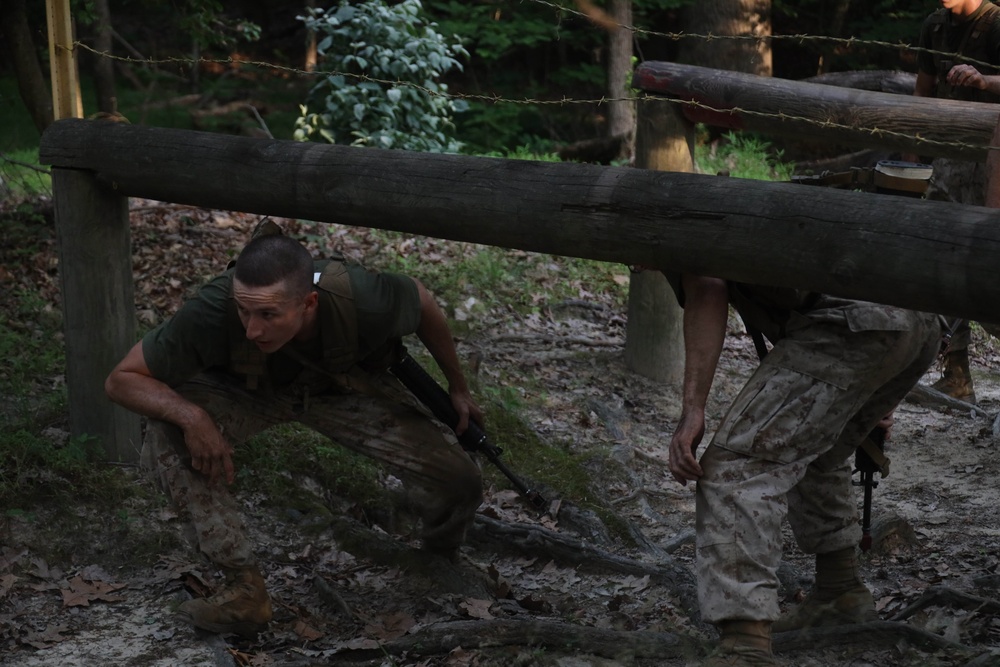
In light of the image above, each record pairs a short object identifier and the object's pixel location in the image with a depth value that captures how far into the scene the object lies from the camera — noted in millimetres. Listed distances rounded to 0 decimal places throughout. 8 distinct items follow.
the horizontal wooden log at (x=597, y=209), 2760
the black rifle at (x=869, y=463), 4078
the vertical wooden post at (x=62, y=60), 4719
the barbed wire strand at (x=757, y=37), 3138
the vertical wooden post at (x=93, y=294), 4660
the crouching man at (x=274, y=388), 3746
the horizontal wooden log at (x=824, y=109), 4758
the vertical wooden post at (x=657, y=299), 6375
